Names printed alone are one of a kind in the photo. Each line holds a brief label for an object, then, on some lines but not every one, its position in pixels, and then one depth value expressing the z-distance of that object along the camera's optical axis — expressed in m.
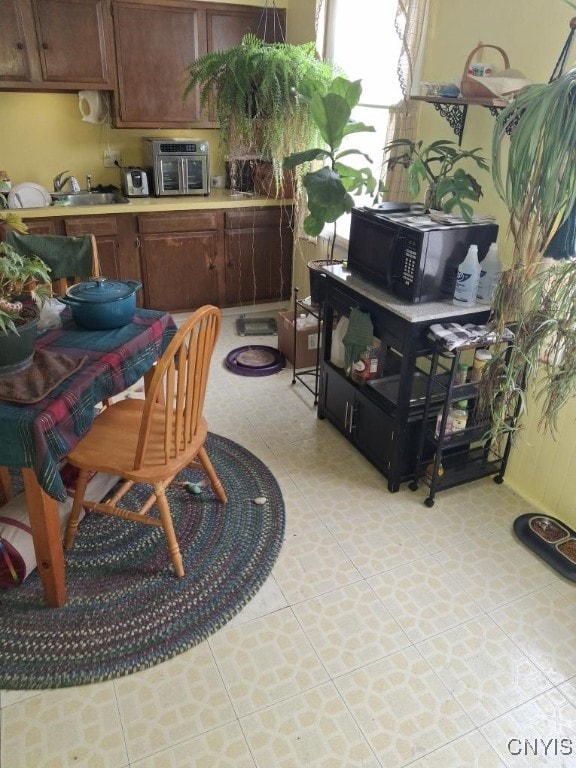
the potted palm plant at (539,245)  1.46
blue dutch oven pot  1.89
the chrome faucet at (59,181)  3.86
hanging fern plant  2.65
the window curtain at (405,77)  2.49
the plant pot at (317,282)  2.77
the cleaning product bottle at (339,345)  2.69
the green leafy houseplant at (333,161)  2.41
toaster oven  3.81
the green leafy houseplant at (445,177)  2.14
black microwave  2.11
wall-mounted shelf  2.04
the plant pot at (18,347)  1.56
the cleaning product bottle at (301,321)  3.33
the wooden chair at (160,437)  1.68
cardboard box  3.32
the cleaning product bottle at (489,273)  2.16
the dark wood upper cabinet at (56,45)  3.28
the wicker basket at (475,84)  2.05
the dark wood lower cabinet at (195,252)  3.70
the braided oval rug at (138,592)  1.66
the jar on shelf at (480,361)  2.15
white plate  3.52
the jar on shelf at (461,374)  2.26
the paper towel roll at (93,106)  3.76
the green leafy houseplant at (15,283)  1.54
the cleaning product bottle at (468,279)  2.11
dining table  1.47
